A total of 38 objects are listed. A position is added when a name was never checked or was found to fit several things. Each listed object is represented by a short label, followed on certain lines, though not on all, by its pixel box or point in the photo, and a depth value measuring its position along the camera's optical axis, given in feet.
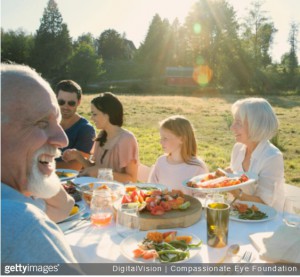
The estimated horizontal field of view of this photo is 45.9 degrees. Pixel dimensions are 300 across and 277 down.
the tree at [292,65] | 121.70
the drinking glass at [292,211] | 5.81
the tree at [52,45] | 141.90
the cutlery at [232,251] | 5.83
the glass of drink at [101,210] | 7.45
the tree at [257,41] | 117.29
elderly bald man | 3.85
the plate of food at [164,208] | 7.25
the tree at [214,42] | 123.03
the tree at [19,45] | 138.62
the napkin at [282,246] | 5.61
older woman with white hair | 9.95
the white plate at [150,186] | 10.08
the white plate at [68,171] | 11.21
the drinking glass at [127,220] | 6.91
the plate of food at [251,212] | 7.79
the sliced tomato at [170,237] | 6.43
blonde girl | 12.33
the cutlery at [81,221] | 7.35
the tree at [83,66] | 140.77
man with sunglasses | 15.24
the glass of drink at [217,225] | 6.38
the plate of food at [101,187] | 8.47
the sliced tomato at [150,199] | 7.64
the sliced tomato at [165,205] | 7.59
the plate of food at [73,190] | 9.14
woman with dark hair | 13.19
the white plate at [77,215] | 7.73
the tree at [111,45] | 207.62
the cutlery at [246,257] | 5.84
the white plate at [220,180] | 8.16
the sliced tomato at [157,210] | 7.41
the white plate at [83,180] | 10.79
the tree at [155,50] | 175.54
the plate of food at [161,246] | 5.90
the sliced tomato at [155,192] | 8.22
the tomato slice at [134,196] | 8.02
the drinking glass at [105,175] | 10.10
